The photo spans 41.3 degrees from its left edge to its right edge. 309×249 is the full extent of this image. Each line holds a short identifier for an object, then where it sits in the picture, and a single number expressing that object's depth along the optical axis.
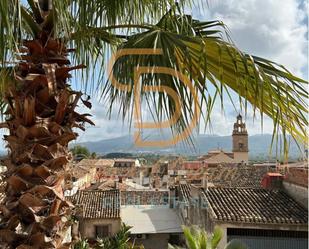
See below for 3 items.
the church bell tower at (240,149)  58.31
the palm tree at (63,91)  2.62
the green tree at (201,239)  9.86
